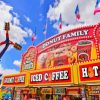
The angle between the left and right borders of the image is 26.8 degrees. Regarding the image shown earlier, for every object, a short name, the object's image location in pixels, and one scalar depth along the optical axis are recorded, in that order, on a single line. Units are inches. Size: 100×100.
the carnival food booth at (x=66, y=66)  492.9
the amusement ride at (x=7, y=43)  1154.5
